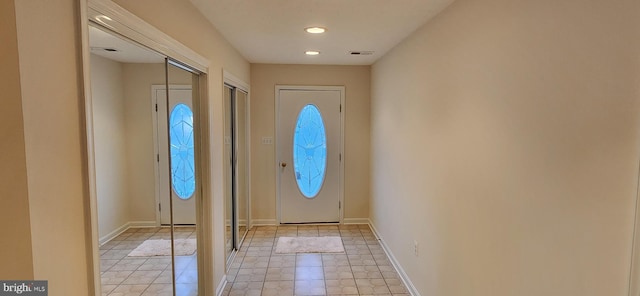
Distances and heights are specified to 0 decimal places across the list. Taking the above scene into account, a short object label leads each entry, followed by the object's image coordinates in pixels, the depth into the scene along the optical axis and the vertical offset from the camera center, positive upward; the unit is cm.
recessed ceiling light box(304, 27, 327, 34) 274 +80
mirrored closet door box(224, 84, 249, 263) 347 -44
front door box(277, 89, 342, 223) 464 -38
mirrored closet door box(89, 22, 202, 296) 134 -19
